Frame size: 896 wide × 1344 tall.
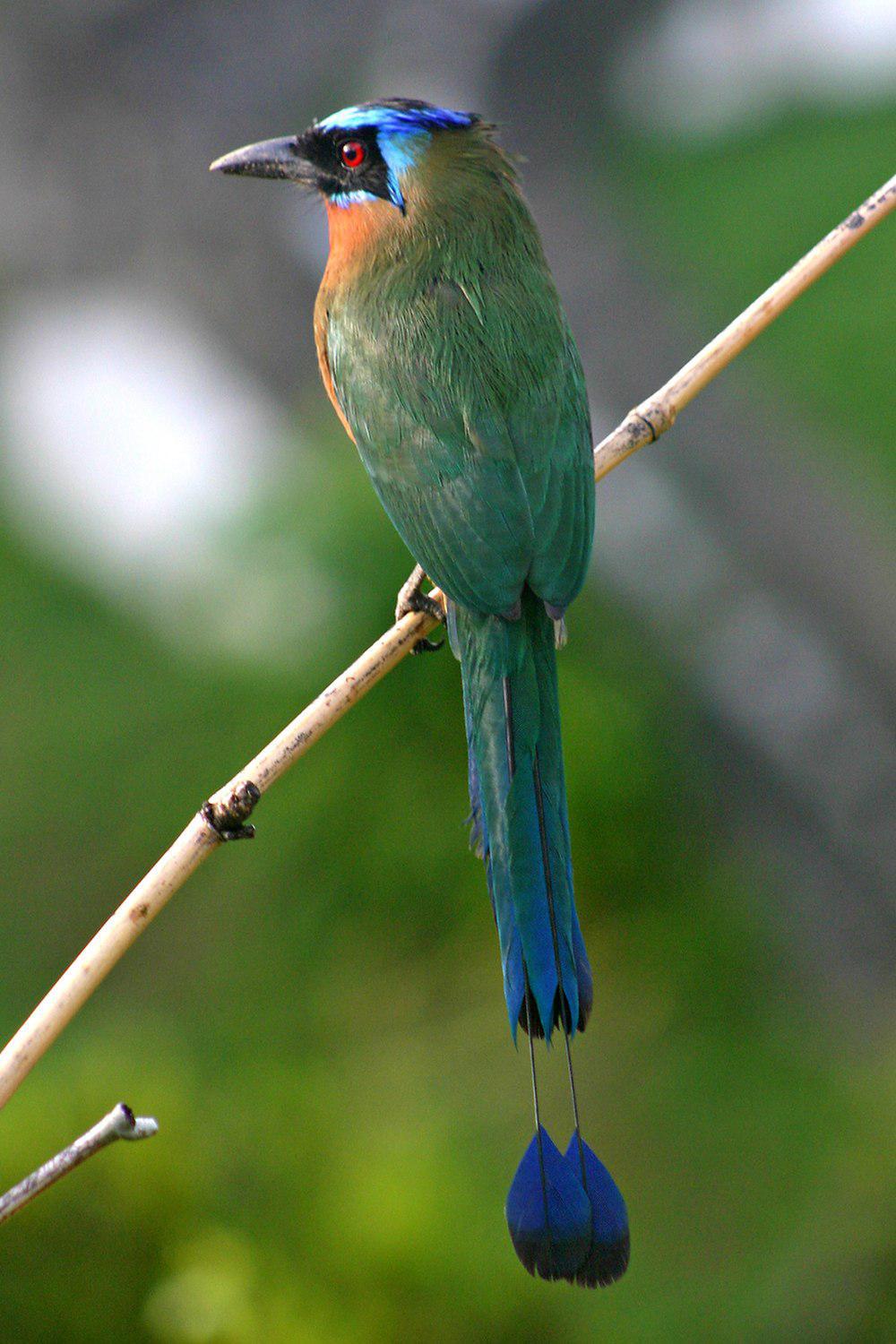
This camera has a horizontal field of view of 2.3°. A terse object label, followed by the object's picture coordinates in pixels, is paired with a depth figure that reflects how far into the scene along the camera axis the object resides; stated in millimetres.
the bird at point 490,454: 5949
